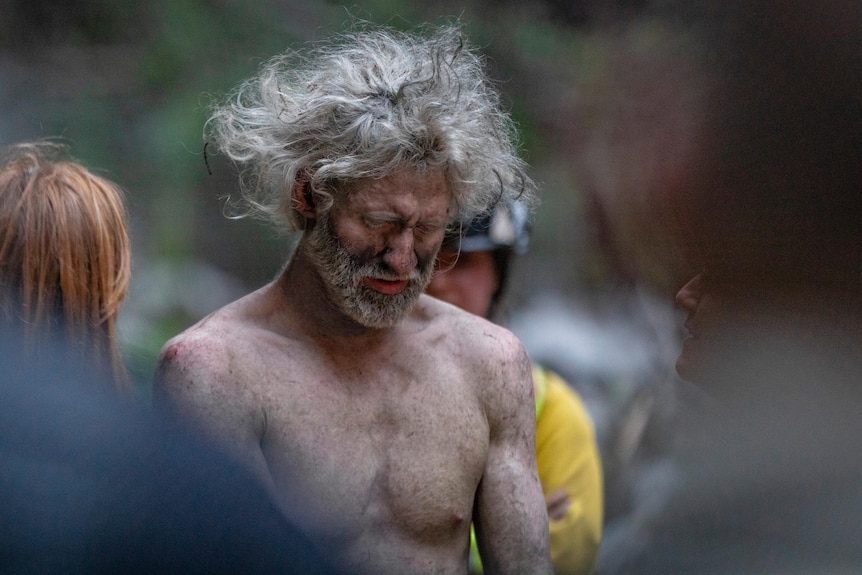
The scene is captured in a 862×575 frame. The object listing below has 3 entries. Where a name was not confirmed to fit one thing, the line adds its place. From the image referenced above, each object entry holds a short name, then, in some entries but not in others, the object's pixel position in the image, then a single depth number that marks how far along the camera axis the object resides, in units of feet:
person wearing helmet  15.85
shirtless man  14.44
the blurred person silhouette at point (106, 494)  9.58
